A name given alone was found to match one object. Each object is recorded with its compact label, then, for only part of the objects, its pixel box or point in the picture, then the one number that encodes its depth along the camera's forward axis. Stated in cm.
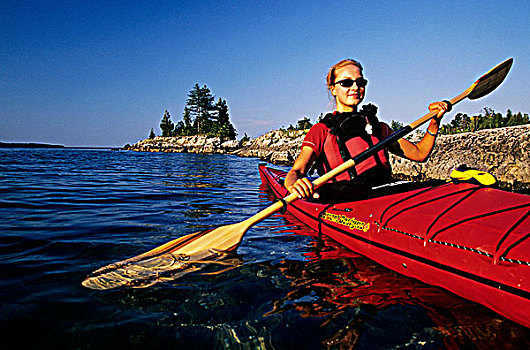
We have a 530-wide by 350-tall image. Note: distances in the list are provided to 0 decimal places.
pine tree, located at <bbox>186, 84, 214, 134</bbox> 6656
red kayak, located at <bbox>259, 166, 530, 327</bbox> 184
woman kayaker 332
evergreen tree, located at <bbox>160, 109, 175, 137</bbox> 7644
